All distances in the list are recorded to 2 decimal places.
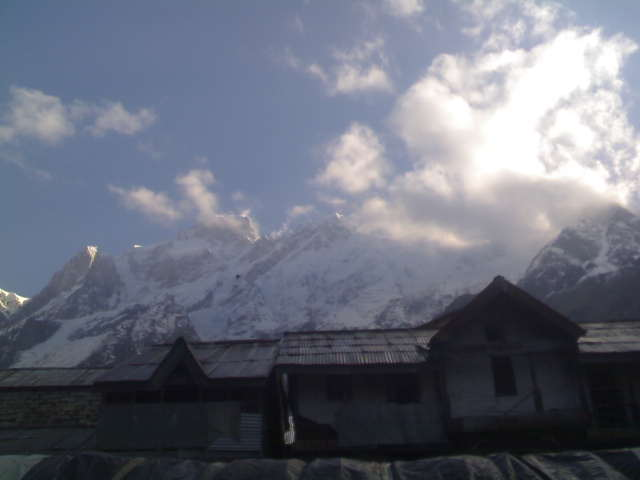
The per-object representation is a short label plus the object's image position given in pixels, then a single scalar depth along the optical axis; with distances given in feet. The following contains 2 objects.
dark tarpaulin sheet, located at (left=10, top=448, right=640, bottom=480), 37.50
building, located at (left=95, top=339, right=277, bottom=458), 56.95
